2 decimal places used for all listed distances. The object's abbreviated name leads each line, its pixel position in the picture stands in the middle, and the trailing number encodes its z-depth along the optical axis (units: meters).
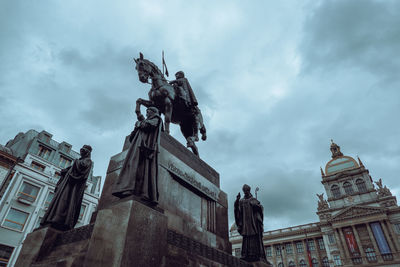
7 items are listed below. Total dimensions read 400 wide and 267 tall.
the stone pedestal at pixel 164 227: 3.64
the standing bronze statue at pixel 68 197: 5.58
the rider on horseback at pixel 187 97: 9.34
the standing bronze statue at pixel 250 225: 7.37
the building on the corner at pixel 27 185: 24.08
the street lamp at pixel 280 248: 63.77
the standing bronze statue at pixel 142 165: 4.54
